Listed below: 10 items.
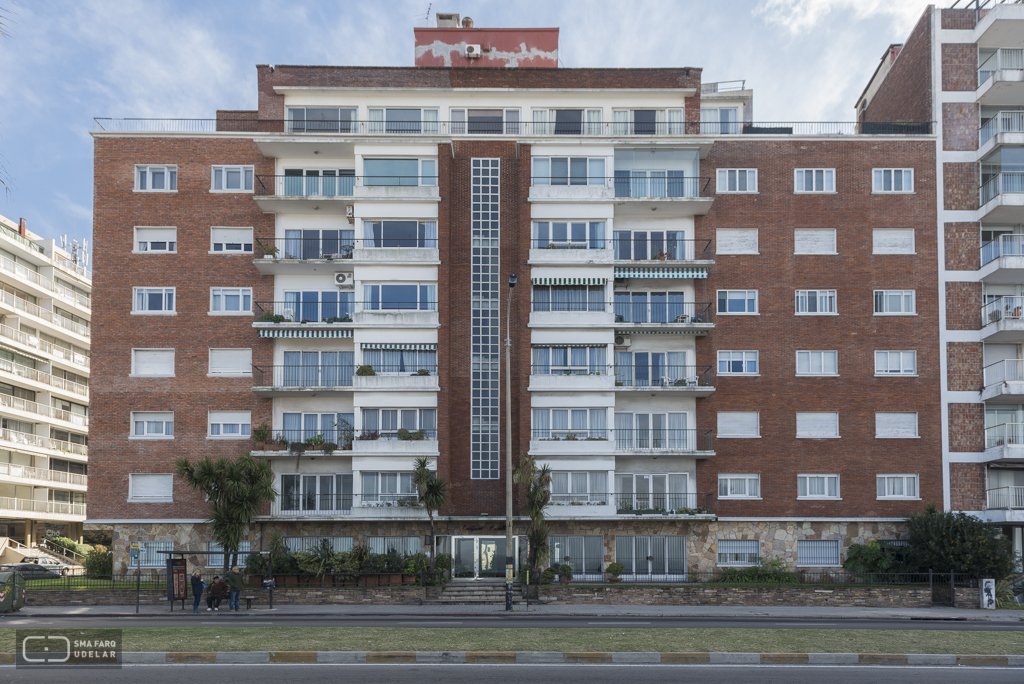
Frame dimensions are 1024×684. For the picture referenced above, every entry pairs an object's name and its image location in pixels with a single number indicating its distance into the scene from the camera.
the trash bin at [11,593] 31.39
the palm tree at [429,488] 39.44
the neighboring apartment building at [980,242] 43.06
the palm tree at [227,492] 38.16
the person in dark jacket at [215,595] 32.75
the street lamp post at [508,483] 34.41
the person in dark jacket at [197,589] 32.69
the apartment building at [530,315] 42.81
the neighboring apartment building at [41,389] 64.94
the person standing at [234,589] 32.75
